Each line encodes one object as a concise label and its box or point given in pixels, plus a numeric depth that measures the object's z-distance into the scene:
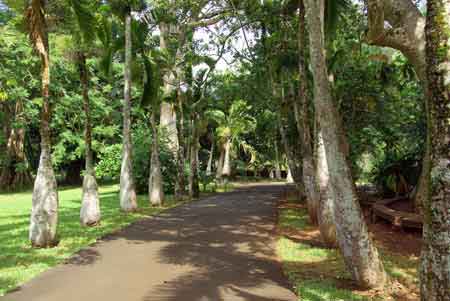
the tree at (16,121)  25.80
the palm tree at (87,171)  12.50
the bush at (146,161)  24.50
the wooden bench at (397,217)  10.01
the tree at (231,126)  37.77
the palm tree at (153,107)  17.20
